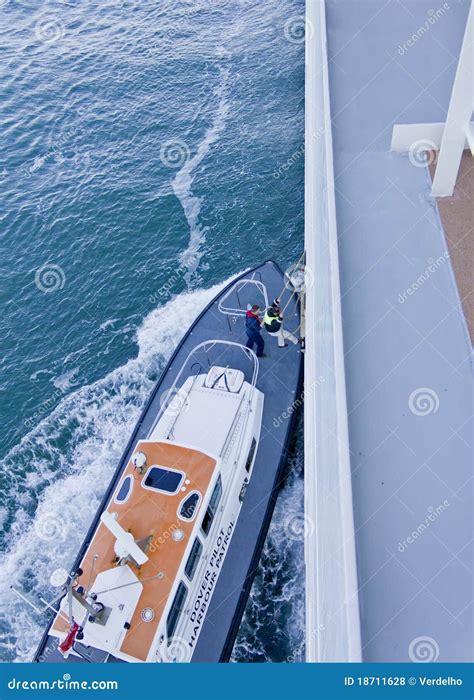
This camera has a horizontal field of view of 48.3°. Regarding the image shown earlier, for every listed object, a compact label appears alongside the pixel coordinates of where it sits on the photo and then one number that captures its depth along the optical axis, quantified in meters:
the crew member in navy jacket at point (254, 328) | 10.31
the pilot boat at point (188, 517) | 7.41
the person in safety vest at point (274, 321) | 10.20
